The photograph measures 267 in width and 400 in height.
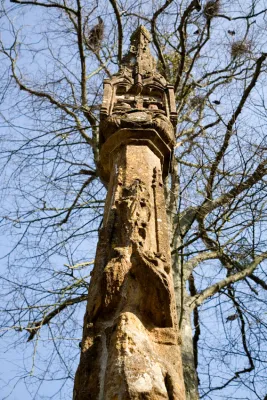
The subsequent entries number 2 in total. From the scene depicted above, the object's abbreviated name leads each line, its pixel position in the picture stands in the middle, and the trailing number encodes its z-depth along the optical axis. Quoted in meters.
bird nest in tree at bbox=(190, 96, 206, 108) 7.53
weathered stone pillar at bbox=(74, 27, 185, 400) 2.07
